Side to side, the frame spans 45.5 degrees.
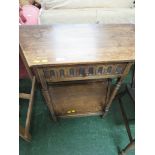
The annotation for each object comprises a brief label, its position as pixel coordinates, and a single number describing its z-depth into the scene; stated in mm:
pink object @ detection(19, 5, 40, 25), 1620
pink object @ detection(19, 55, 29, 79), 1488
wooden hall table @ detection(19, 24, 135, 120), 954
